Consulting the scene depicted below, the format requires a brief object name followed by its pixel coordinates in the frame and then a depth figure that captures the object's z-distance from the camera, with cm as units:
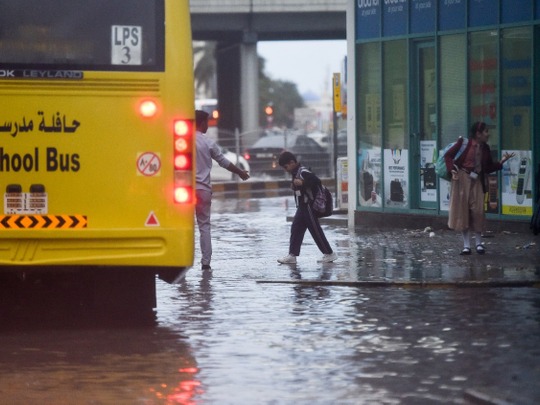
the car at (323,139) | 4668
